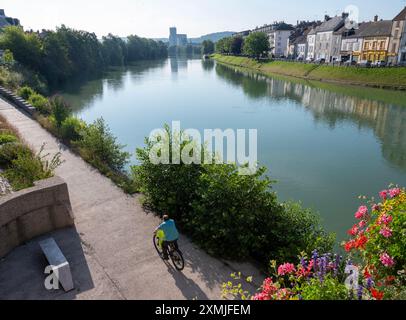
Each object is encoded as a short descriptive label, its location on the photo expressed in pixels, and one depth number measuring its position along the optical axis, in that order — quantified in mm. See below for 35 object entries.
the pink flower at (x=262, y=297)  3964
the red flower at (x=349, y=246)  5262
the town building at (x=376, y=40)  56938
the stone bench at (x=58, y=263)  5828
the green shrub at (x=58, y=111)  15797
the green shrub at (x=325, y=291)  3664
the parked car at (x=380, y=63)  50944
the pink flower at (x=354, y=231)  5723
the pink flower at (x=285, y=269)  4528
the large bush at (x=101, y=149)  12805
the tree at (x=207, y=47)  170362
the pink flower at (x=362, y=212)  5859
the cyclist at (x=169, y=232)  6648
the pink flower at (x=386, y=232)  4551
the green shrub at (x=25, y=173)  8719
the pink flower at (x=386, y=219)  4715
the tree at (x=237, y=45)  114694
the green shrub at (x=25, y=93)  23141
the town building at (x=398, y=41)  52828
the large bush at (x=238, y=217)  7195
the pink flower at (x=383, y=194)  5968
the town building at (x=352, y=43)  63938
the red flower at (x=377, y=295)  3550
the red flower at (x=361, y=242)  5016
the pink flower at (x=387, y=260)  4355
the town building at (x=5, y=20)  95250
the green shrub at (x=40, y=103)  20225
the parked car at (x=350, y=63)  55138
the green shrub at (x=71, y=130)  14867
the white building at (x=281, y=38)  112875
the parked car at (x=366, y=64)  51356
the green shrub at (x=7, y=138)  11764
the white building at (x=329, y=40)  71562
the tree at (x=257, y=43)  85125
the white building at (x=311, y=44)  81812
